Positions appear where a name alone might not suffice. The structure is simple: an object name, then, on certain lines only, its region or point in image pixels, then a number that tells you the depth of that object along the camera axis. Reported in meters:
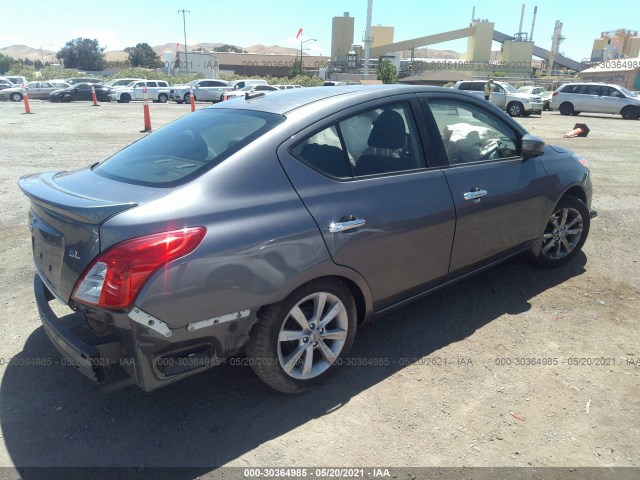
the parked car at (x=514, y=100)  24.55
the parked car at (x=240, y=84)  34.88
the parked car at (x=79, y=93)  33.00
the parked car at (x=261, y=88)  28.39
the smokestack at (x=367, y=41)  56.08
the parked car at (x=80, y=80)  37.42
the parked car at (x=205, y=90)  33.84
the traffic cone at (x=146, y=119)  14.77
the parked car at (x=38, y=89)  33.56
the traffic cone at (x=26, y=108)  20.44
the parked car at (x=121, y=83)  37.69
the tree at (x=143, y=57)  105.69
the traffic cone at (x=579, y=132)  15.46
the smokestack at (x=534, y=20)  101.56
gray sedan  2.34
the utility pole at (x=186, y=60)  76.04
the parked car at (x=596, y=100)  25.34
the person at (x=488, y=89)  23.92
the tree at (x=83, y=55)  97.38
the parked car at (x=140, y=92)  33.78
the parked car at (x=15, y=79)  39.09
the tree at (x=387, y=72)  58.59
